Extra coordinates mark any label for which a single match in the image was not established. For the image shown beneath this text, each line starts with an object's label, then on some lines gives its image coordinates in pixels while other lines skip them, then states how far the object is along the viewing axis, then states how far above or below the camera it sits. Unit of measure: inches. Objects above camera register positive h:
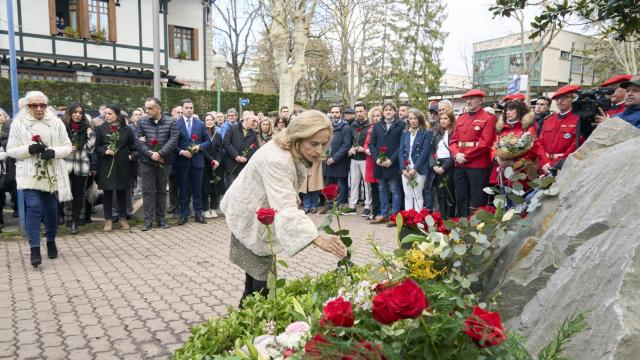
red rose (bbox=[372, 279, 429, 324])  47.3 -18.3
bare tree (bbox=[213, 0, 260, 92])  1507.1 +255.0
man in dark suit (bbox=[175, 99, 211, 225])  341.4 -30.9
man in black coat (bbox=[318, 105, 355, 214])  383.2 -33.3
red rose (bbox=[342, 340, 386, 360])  54.1 -26.7
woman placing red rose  99.7 -19.0
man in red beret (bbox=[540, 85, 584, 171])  231.8 -3.1
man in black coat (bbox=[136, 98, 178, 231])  313.4 -23.9
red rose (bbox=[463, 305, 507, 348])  51.6 -22.8
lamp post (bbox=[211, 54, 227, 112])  644.7 +72.6
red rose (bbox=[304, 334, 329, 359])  57.7 -27.8
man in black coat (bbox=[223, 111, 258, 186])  370.3 -21.2
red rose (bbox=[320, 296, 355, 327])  58.1 -23.7
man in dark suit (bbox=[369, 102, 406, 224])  338.6 -25.1
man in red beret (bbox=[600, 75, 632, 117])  223.0 +13.8
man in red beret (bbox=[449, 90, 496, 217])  269.3 -15.4
